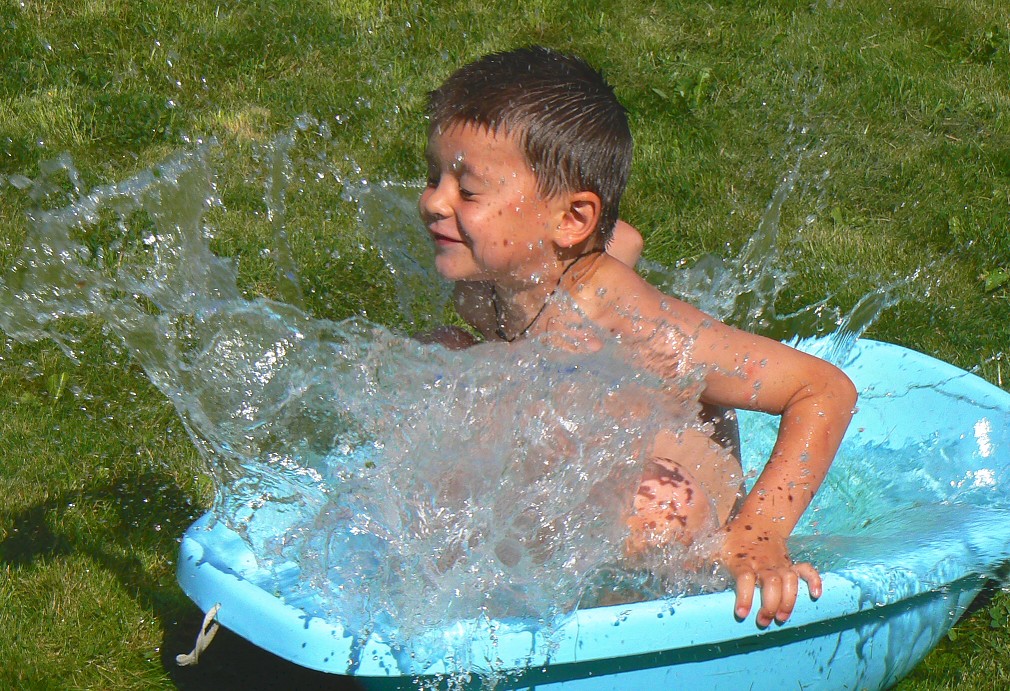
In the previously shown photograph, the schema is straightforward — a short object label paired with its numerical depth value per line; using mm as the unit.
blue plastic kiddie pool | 4094
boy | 4910
